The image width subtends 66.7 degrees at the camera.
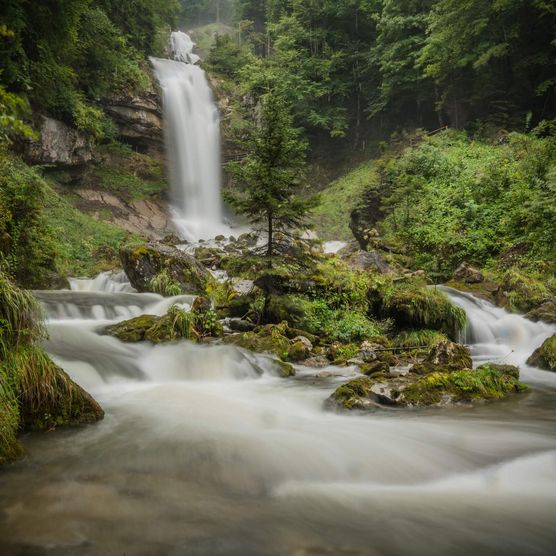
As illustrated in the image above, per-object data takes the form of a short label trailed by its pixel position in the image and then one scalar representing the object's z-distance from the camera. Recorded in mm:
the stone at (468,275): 12875
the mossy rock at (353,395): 5652
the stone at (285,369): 7504
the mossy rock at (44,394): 4121
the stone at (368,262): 13719
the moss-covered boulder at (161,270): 12198
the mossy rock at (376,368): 7207
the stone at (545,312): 9492
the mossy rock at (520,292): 10391
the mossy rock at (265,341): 8436
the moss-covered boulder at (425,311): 9609
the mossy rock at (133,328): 8375
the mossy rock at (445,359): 6744
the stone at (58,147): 19219
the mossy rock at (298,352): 8414
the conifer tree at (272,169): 8656
